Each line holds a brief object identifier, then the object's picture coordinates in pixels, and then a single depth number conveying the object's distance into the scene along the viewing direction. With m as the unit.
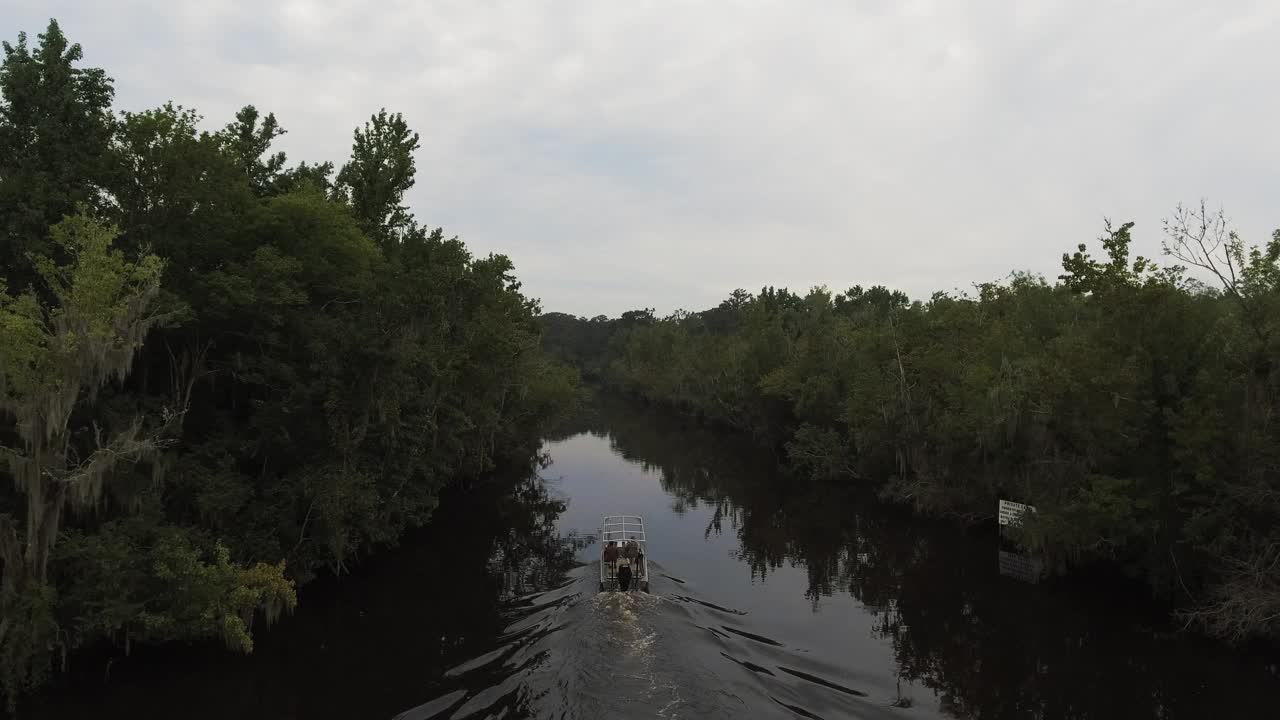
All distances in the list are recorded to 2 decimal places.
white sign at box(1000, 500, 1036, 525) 25.89
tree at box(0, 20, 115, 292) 17.88
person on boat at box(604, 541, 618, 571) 23.33
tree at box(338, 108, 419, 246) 31.36
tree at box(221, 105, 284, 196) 27.16
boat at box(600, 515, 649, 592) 22.66
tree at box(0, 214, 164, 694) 13.66
